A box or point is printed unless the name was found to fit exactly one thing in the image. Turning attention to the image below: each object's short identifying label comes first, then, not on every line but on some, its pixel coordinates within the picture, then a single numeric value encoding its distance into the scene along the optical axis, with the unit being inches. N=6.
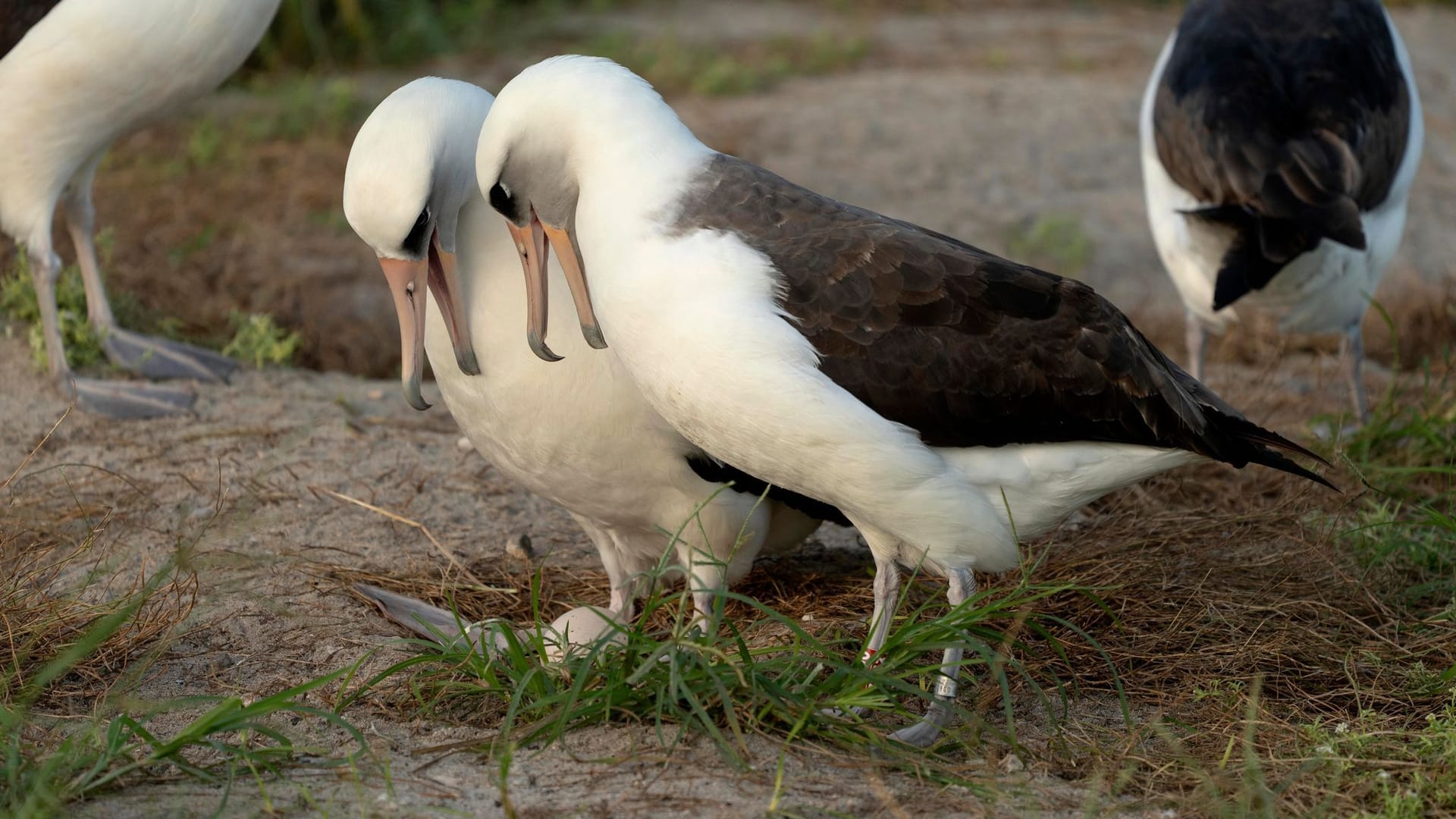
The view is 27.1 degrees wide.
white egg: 294.4
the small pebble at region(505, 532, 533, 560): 350.0
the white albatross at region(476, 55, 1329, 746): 247.4
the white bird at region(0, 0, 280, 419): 395.9
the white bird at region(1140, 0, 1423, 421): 408.8
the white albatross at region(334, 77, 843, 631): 268.1
